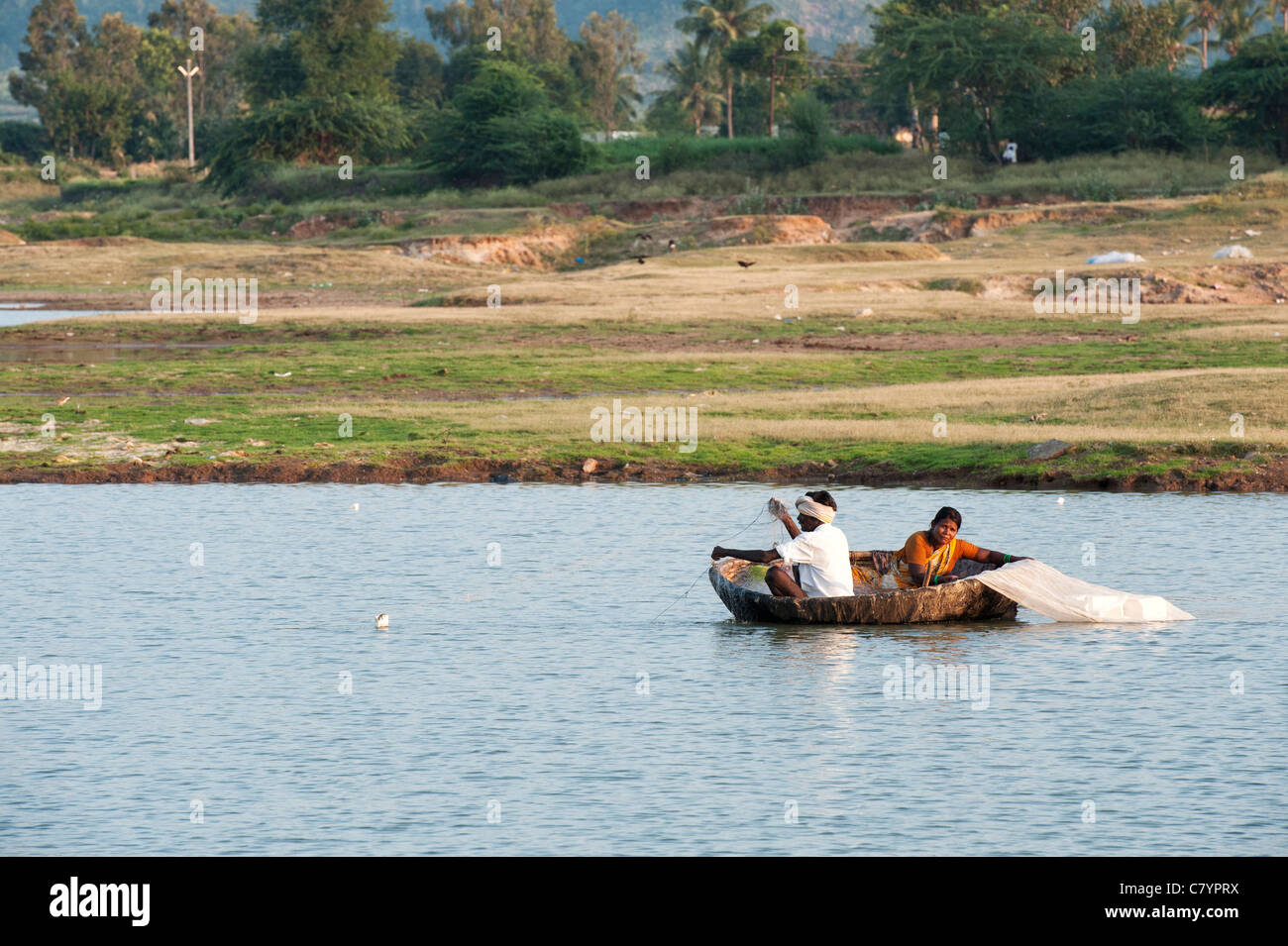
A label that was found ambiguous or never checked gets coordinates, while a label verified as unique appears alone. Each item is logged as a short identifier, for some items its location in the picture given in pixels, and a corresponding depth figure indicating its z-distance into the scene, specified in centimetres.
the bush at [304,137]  8700
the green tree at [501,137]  8162
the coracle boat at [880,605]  1612
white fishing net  1625
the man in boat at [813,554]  1599
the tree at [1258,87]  7275
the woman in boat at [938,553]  1628
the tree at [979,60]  7844
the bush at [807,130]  8231
